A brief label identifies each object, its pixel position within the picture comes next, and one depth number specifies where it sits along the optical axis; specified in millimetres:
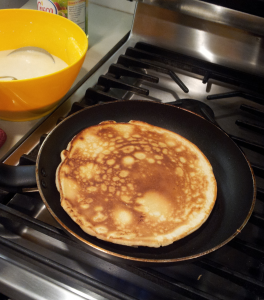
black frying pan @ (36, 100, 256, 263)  549
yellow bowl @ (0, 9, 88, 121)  688
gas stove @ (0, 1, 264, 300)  517
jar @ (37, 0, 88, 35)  923
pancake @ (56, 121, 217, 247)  561
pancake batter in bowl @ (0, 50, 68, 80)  779
